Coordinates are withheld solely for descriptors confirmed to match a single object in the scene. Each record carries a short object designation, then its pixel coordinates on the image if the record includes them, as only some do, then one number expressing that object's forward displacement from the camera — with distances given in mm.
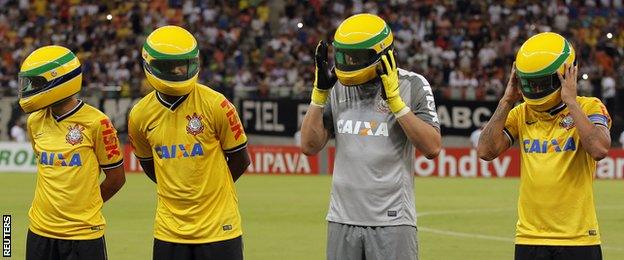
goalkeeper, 7133
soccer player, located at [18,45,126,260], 8156
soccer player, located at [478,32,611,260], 7438
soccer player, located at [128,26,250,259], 7637
